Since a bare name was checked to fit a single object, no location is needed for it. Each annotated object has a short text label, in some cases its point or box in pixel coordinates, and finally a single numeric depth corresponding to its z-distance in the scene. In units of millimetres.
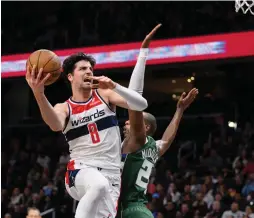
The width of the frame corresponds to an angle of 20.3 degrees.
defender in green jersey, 6383
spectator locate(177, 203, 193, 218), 13891
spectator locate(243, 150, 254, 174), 14828
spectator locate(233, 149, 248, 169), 15352
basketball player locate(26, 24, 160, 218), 5934
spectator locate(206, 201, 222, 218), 13481
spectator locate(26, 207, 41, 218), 8606
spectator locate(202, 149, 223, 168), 16344
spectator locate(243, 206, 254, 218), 12808
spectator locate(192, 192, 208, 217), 13789
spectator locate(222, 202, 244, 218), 13172
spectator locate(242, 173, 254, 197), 14023
